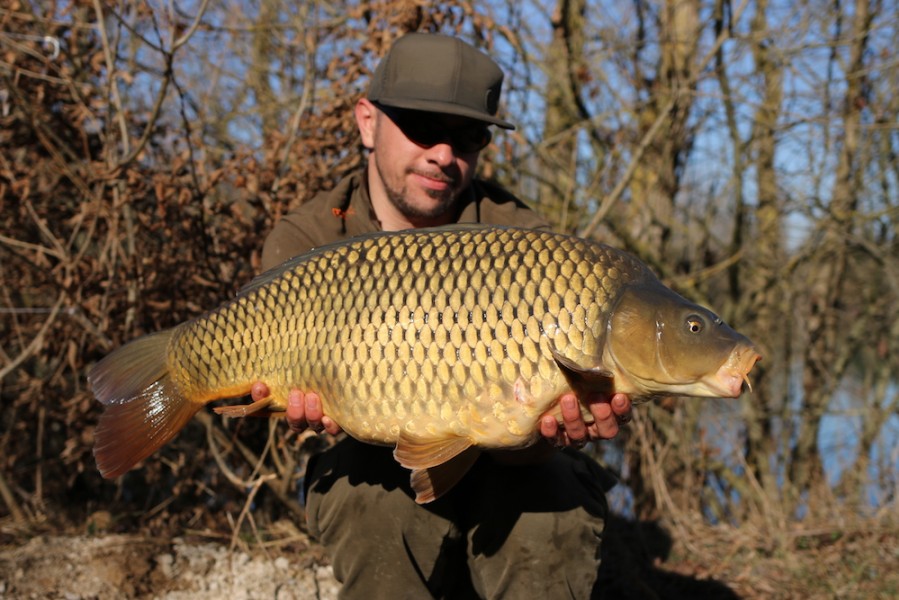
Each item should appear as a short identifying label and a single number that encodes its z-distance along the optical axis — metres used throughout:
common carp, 1.29
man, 1.56
